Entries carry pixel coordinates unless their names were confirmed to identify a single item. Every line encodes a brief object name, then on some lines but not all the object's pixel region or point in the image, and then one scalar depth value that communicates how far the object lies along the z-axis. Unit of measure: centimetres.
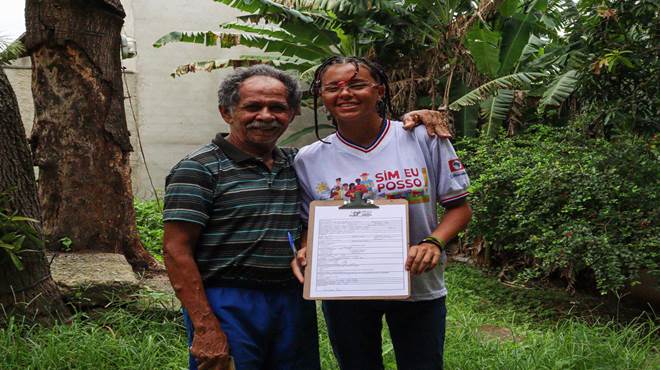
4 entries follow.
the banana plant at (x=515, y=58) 894
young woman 239
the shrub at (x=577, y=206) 508
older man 222
